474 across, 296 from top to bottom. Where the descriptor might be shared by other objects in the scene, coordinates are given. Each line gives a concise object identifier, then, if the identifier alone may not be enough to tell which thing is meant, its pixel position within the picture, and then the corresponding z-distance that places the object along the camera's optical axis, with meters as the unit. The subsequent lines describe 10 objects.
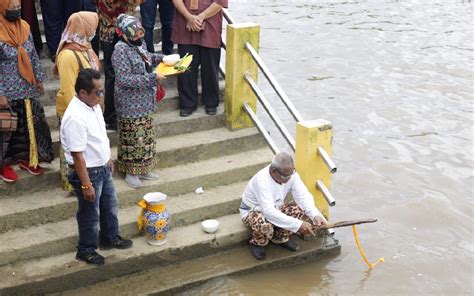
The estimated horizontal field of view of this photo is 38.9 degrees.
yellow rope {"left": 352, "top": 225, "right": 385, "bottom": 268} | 6.61
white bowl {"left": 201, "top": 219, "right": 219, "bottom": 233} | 6.16
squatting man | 5.93
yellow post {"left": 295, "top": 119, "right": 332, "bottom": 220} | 6.40
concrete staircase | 5.59
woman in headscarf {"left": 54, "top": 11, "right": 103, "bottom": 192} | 5.49
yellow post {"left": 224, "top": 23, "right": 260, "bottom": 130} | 7.01
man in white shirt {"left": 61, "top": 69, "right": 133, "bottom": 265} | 5.04
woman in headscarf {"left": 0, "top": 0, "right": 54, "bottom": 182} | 5.64
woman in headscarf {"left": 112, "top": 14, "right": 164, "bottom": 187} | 5.88
